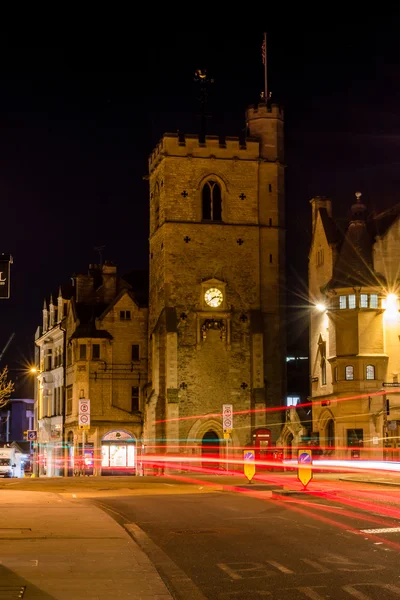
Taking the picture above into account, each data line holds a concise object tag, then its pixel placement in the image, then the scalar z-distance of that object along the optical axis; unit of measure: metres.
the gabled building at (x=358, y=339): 57.59
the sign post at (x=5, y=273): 18.56
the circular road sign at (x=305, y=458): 31.56
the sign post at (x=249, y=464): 37.41
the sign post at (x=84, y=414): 46.97
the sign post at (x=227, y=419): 52.53
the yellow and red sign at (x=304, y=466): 30.67
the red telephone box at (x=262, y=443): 61.75
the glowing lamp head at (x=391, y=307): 59.59
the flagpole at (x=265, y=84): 67.99
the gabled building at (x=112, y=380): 70.81
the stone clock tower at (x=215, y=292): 63.75
